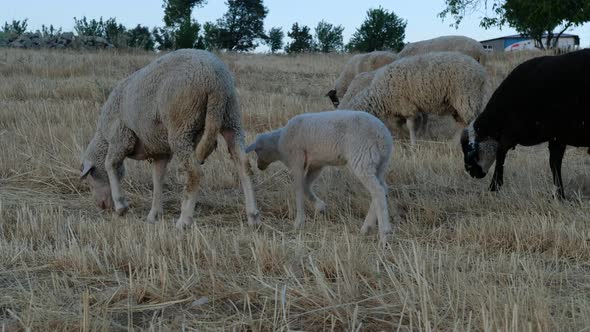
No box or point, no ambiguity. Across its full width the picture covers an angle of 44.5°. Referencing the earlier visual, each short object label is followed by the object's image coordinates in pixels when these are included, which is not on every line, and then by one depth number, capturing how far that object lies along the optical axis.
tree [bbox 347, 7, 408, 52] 50.47
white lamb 5.95
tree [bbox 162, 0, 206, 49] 37.97
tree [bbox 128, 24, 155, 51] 36.07
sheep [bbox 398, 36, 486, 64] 16.22
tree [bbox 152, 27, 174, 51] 45.94
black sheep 6.80
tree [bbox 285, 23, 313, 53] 58.44
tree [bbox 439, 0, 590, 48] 29.58
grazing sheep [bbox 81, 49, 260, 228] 6.16
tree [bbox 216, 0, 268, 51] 70.06
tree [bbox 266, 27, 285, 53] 69.56
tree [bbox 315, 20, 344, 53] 62.56
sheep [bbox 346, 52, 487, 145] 10.36
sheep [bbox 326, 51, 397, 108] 15.84
